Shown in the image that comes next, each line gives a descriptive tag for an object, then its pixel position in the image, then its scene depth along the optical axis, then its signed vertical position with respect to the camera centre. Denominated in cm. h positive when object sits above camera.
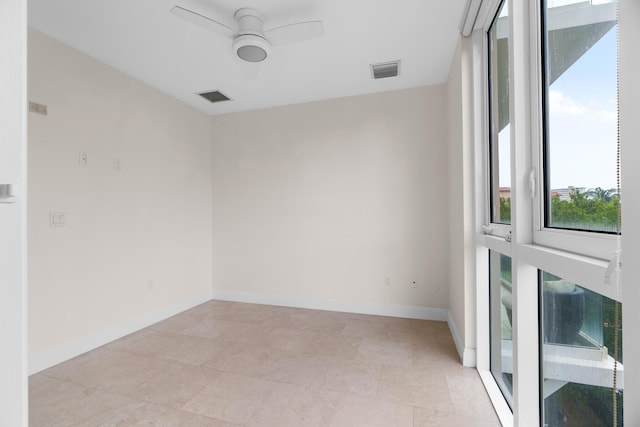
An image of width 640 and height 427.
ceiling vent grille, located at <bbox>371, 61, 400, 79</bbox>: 278 +147
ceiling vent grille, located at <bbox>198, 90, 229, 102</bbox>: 340 +148
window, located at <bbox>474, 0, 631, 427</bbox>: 86 -2
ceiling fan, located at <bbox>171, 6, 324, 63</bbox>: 191 +131
